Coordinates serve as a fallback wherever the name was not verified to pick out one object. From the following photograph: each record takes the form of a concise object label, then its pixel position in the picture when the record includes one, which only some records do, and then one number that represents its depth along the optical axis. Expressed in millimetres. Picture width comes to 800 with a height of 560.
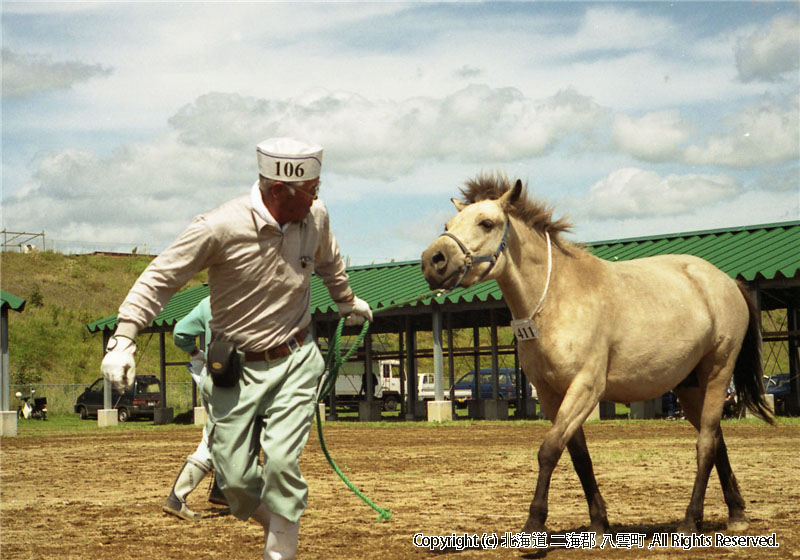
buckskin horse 6930
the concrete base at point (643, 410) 26641
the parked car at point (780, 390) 29875
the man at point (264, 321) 4895
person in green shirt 8219
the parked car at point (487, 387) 44125
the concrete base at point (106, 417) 34875
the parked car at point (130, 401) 39375
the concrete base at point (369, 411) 32656
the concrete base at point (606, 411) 27953
